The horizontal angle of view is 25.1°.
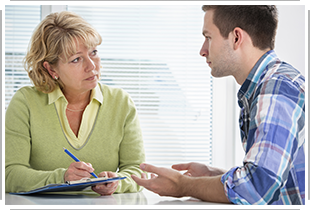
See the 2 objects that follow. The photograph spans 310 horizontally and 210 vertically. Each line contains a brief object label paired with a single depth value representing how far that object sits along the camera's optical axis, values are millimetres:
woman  2424
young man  1892
